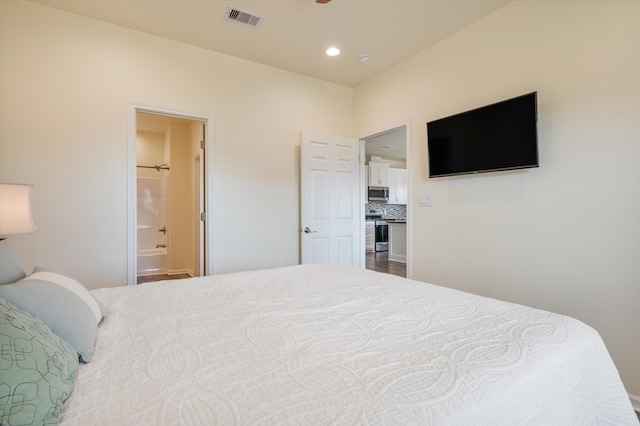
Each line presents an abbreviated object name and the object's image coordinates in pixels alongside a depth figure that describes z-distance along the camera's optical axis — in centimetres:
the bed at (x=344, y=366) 66
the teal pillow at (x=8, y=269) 110
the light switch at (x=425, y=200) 305
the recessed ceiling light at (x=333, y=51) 307
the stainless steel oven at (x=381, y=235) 786
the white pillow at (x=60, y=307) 89
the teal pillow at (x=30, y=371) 55
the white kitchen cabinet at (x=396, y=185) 831
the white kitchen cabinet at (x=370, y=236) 768
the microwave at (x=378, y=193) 798
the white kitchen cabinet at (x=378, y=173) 788
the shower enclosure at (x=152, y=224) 533
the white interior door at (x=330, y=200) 351
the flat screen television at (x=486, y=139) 220
